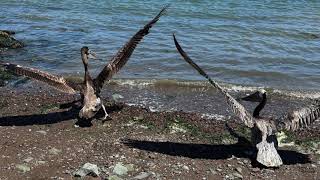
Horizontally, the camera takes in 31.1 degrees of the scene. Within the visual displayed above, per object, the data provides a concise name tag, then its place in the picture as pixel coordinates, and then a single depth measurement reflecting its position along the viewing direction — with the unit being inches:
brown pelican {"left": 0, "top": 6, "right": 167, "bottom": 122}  378.6
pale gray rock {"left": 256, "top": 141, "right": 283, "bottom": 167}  296.4
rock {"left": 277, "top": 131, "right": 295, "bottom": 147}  335.9
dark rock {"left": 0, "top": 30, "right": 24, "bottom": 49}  595.8
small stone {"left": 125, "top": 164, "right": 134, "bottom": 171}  296.6
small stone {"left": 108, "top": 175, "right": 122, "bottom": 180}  284.7
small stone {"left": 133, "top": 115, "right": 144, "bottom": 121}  369.0
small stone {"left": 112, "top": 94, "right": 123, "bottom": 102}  427.8
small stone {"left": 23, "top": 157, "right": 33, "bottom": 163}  300.4
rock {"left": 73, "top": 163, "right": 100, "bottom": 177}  287.1
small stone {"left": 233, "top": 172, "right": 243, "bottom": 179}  293.0
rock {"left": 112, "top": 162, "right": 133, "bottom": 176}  291.7
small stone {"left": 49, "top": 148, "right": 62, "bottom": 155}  312.7
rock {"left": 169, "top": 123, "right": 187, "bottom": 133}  350.9
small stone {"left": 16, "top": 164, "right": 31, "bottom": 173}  290.4
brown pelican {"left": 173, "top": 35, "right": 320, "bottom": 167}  298.7
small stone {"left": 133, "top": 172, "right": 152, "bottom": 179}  289.0
